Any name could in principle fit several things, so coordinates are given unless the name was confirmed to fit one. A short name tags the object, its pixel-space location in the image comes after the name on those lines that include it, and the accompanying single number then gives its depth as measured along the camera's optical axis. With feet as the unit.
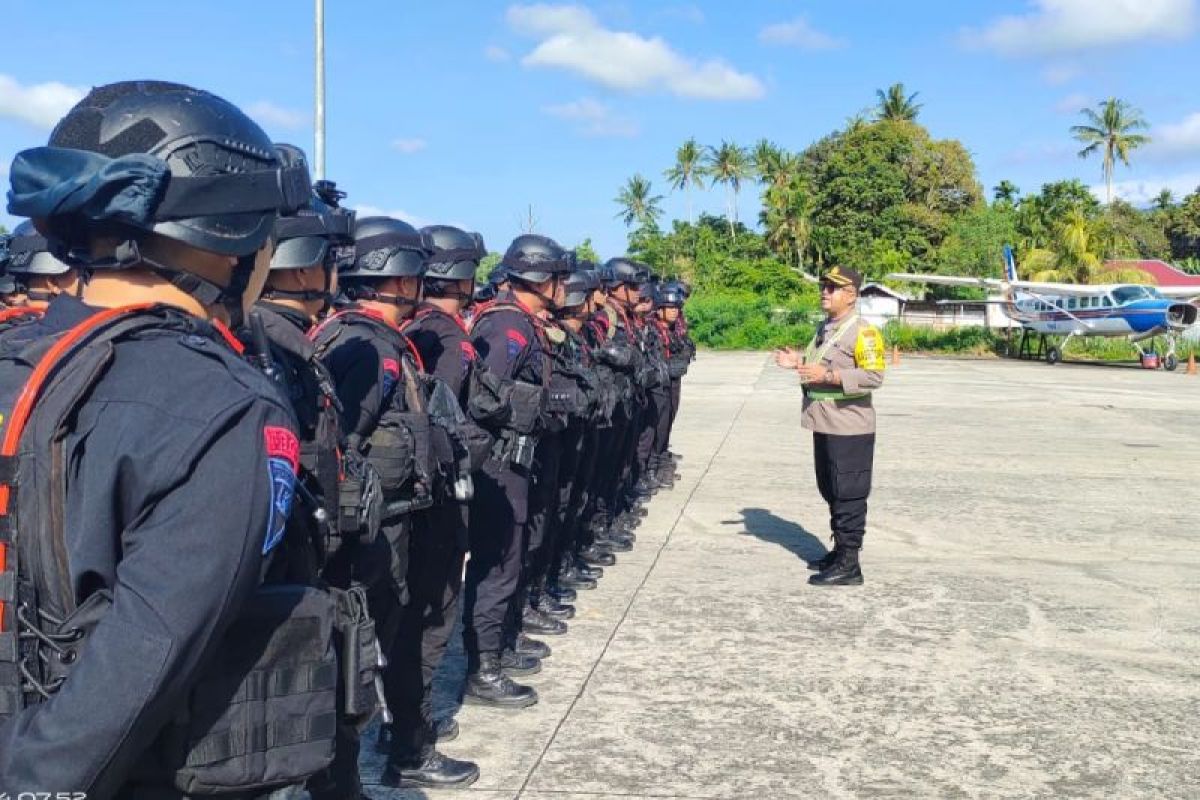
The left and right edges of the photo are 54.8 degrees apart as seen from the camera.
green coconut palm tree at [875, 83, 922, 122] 226.58
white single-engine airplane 105.70
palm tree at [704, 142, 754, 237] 251.39
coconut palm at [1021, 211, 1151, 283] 145.82
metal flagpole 39.04
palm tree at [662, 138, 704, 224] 255.91
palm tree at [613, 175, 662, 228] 271.28
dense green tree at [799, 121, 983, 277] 180.34
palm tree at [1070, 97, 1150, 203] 233.96
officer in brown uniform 23.04
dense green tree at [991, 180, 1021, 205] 191.93
